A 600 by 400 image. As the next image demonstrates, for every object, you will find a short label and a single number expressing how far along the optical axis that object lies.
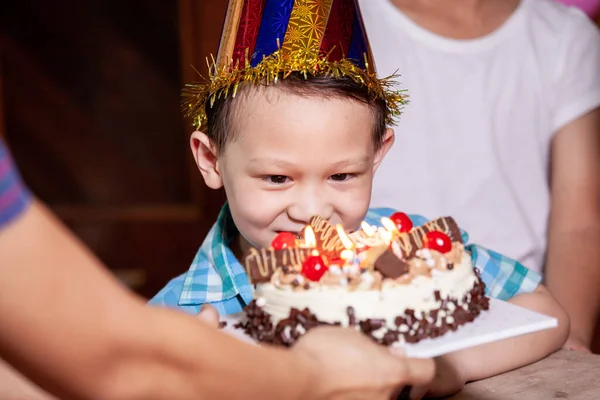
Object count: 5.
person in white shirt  1.95
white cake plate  1.05
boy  1.35
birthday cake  1.10
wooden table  1.22
